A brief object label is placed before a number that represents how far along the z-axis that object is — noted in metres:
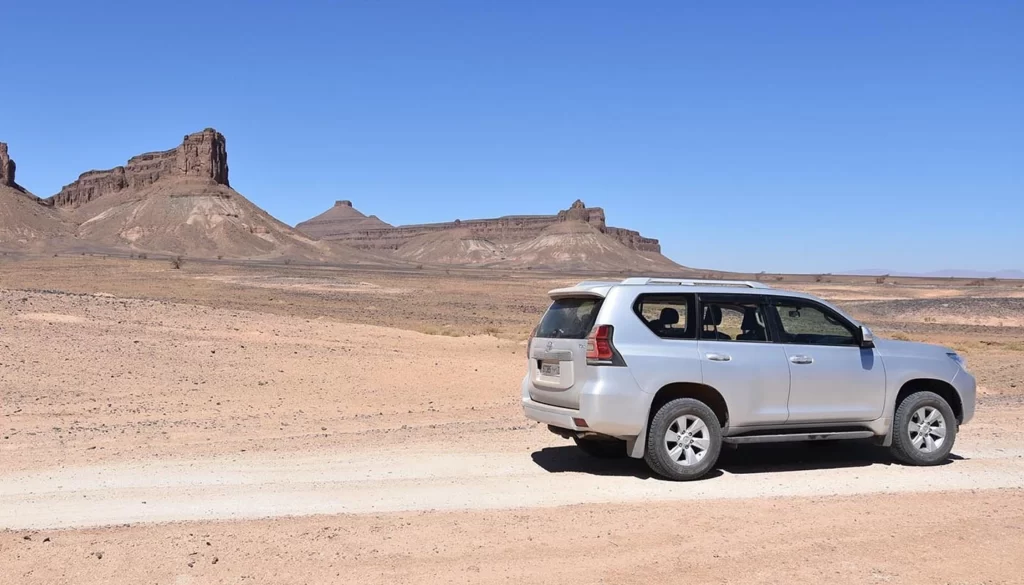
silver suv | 7.32
